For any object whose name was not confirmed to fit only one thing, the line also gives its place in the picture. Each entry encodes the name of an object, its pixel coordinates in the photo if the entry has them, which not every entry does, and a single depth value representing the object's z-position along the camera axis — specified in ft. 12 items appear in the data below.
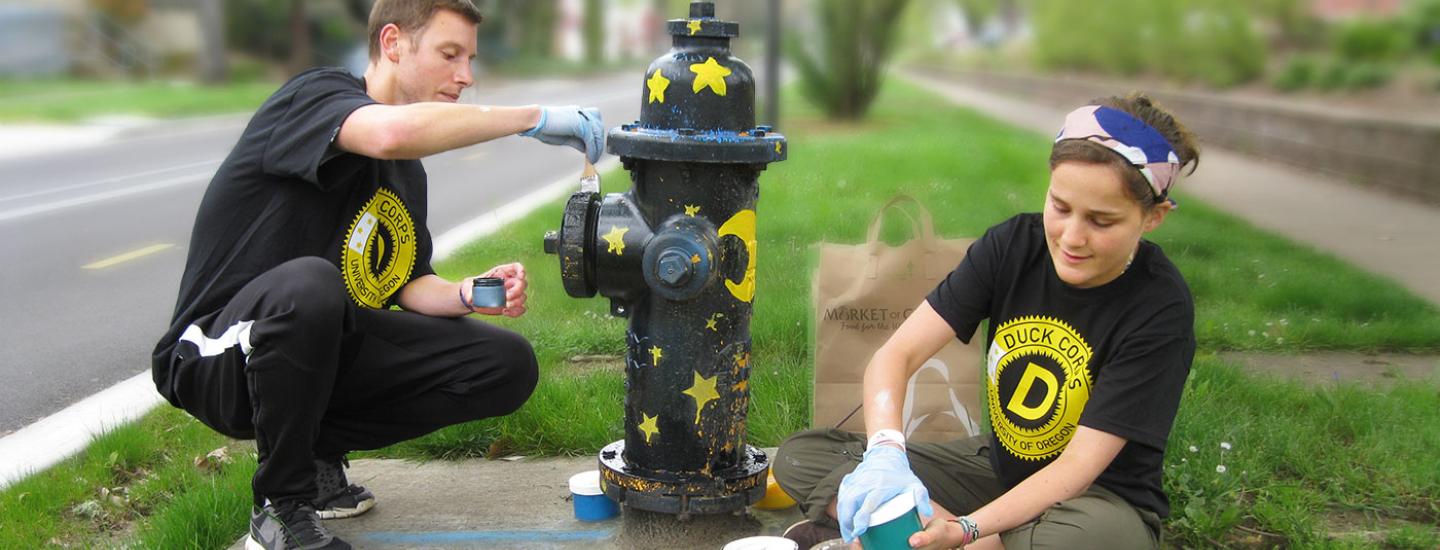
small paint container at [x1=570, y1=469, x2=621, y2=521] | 9.66
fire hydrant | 8.39
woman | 7.60
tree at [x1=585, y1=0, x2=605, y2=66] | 170.61
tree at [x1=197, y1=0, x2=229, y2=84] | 83.25
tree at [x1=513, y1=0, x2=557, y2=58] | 163.12
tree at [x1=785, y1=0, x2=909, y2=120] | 50.24
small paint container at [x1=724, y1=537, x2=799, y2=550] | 8.32
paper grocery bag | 10.48
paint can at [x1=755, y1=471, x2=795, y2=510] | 10.05
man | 8.40
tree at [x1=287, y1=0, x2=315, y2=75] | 102.58
